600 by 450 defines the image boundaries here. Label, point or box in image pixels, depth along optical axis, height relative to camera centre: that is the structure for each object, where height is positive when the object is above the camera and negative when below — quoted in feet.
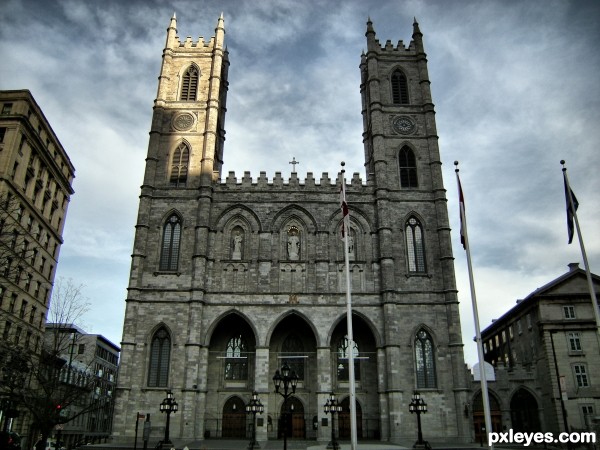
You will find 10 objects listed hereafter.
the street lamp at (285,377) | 75.15 +6.64
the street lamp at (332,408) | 91.01 +3.30
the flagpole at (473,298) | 61.36 +15.47
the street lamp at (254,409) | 91.22 +2.88
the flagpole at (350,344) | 66.70 +10.04
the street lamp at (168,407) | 95.59 +3.19
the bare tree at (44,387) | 76.84 +5.69
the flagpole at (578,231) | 65.26 +23.98
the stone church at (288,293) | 110.11 +28.04
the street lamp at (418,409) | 95.35 +3.10
